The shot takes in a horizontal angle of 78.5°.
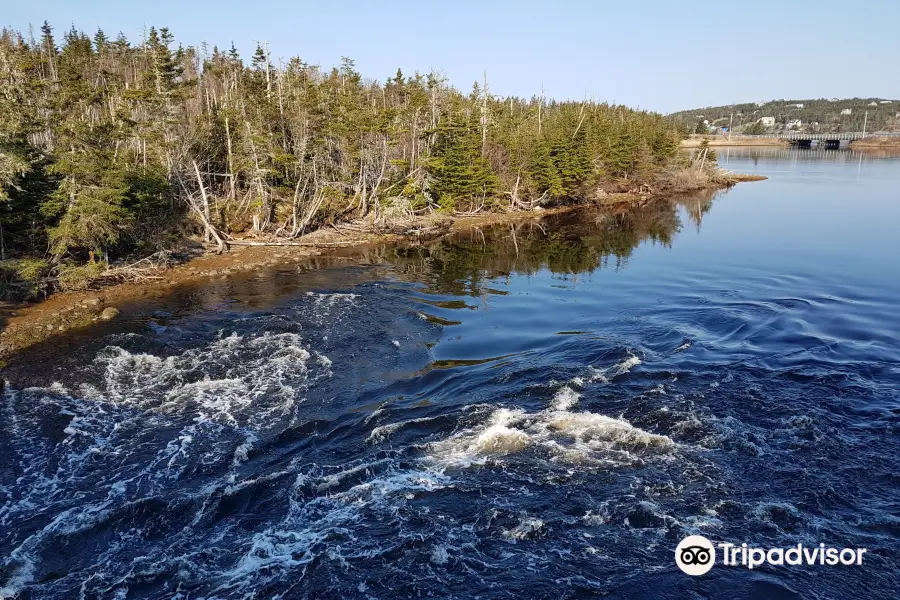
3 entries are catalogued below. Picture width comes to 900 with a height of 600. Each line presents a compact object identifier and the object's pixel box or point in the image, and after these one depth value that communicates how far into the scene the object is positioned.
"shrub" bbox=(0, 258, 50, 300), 22.44
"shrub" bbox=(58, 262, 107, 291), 24.66
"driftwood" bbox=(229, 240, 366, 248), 36.08
